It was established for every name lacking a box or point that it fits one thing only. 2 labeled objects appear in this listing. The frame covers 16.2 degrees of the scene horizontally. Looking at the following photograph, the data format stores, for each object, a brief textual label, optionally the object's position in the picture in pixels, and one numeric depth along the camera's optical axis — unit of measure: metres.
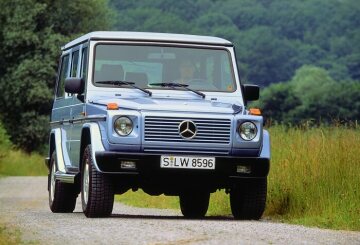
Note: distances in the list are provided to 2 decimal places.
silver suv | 13.67
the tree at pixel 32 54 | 62.94
